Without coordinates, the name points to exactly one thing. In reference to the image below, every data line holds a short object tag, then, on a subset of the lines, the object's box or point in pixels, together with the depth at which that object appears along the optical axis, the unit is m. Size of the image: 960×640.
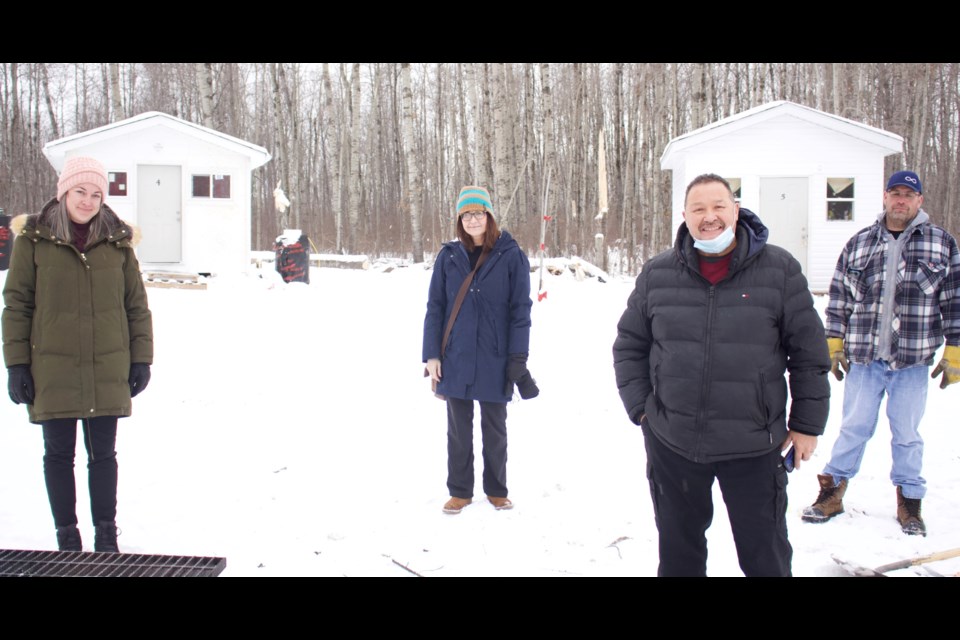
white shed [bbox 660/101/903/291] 15.95
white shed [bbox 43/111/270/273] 15.72
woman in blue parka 4.65
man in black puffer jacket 2.83
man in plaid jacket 4.38
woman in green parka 3.74
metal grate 3.33
